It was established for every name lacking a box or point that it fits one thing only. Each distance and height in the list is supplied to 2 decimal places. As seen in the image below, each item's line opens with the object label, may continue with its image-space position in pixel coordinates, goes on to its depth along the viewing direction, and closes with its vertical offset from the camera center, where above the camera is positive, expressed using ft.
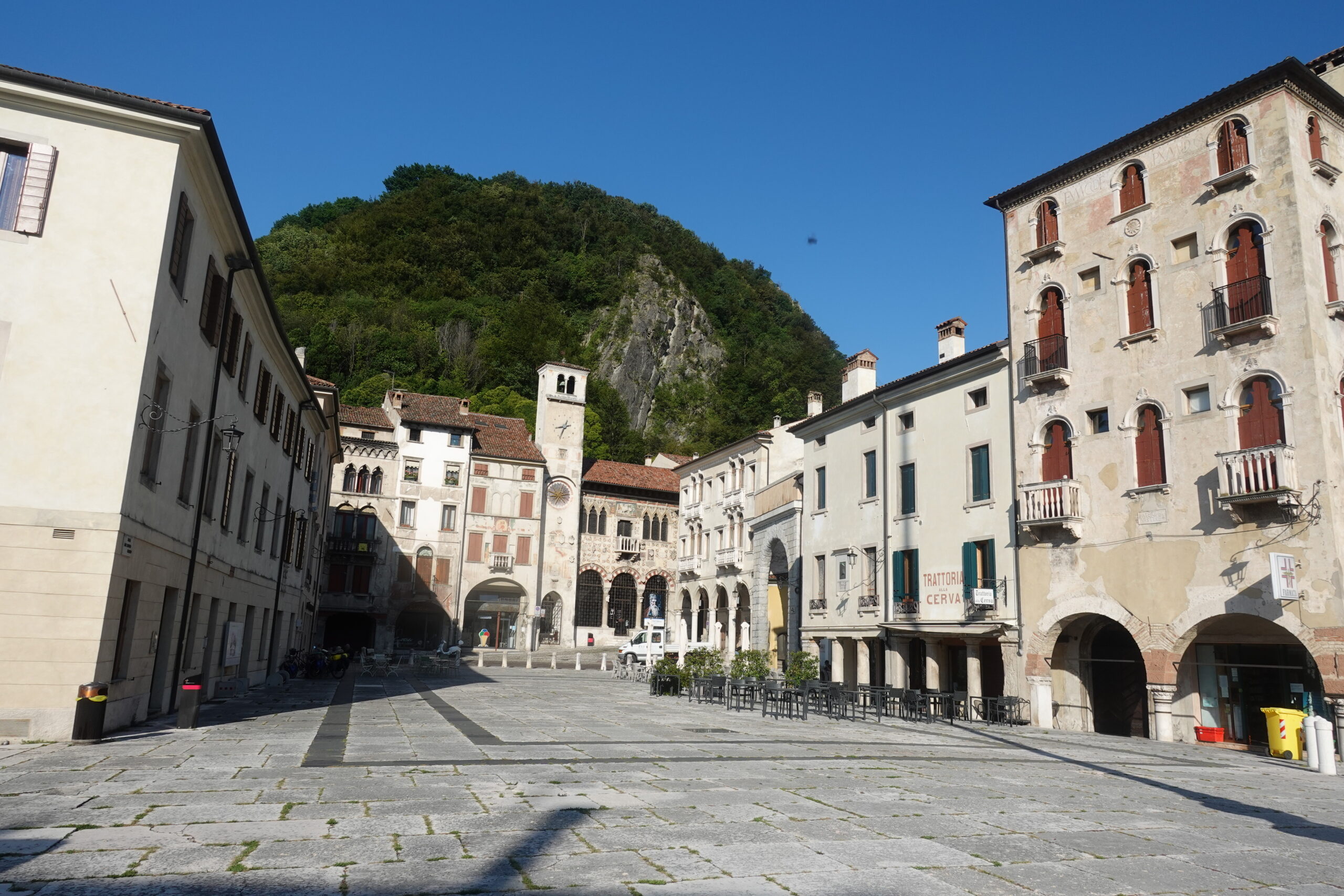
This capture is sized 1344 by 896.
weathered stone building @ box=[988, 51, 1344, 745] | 61.67 +17.59
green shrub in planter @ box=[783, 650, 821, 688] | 80.59 -3.23
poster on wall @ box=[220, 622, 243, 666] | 70.79 -2.19
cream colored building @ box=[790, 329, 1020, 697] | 84.84 +11.37
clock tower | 198.39 +33.65
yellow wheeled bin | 58.90 -5.42
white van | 142.10 -3.59
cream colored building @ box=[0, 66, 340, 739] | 43.39 +12.10
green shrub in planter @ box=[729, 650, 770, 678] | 84.28 -3.12
